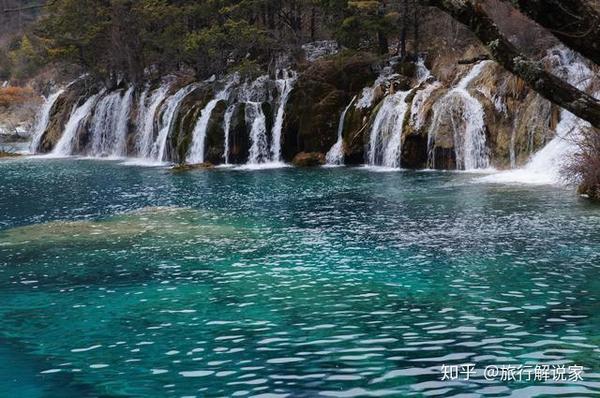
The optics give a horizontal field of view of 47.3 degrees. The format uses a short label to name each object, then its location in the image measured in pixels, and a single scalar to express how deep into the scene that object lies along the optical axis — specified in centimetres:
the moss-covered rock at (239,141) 4825
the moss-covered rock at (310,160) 4484
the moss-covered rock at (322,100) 4622
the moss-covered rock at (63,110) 6675
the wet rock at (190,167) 4419
